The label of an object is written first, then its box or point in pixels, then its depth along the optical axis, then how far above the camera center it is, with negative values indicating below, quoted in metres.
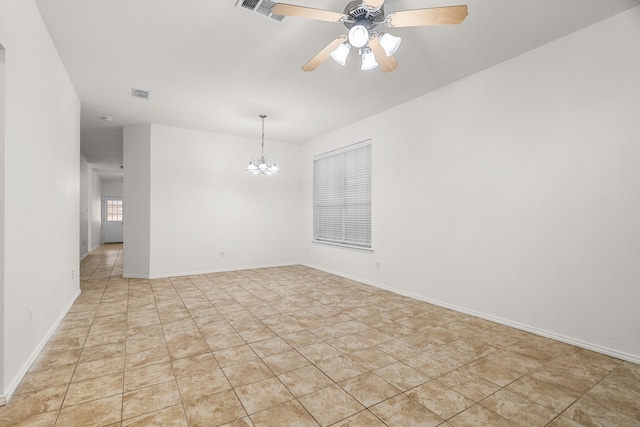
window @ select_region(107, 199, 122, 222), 12.66 +0.04
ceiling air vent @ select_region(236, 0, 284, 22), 2.41 +1.67
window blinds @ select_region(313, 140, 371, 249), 5.40 +0.31
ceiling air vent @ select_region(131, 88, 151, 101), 4.12 +1.64
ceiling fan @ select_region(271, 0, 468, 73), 1.96 +1.31
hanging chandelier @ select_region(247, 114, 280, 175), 5.24 +0.77
